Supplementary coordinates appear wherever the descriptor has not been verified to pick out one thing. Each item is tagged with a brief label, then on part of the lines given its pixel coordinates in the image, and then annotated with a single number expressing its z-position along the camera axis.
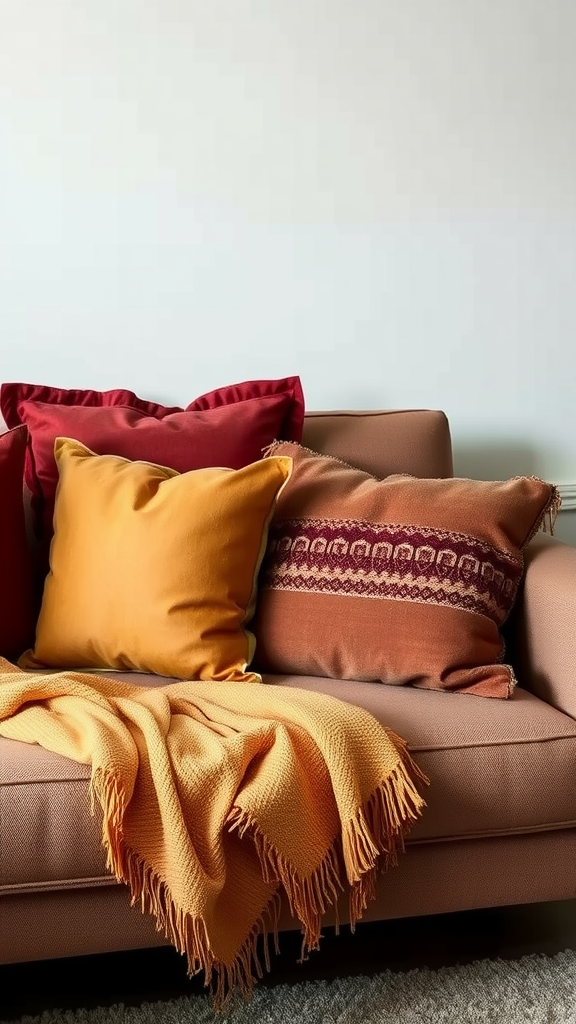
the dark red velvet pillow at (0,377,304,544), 1.95
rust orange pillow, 1.68
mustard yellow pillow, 1.69
